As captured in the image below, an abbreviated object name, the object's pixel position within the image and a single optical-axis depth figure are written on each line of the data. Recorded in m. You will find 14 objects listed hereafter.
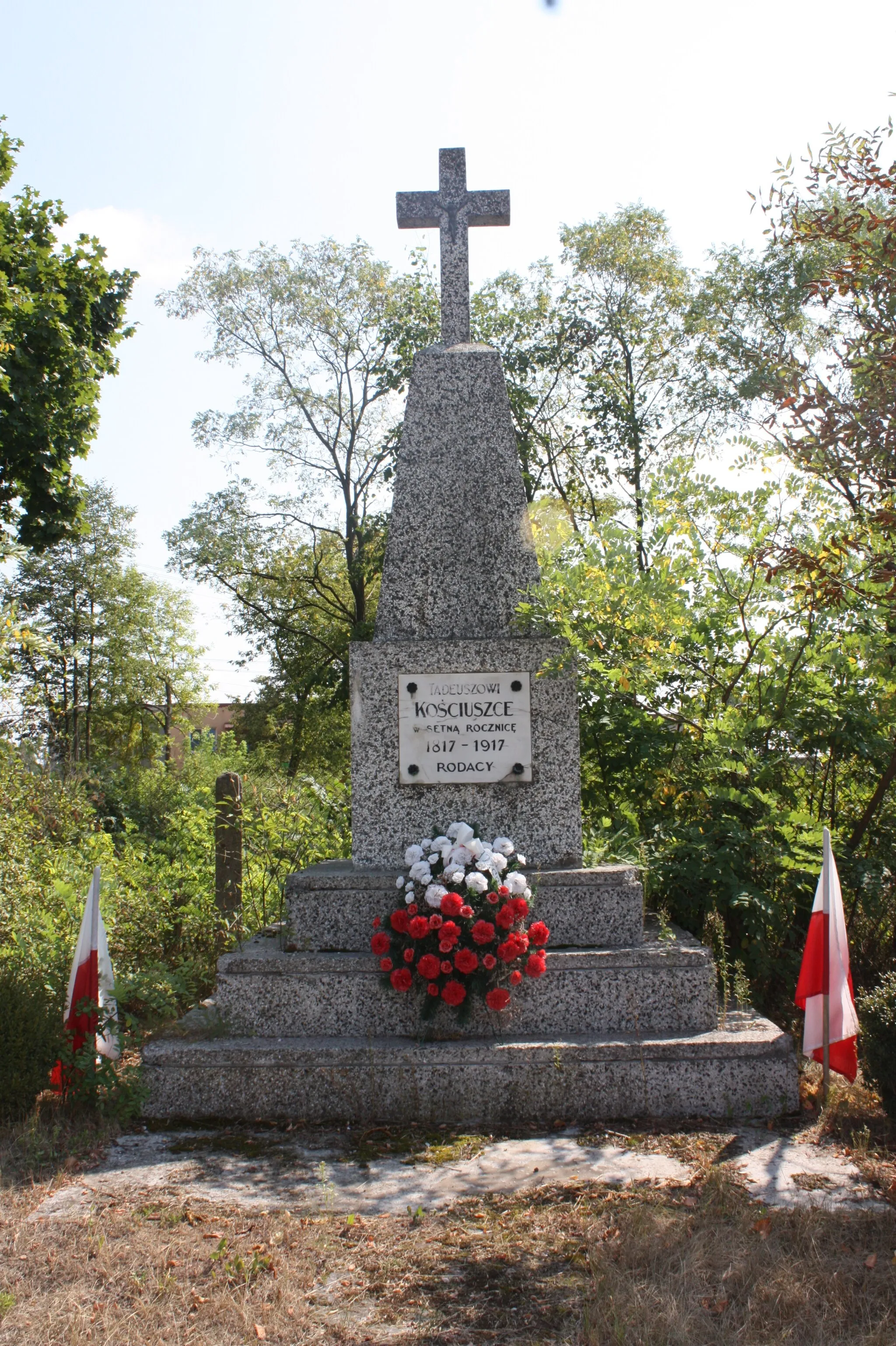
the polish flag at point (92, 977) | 4.13
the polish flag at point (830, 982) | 3.93
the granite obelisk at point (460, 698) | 4.82
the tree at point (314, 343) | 23.44
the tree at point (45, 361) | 12.73
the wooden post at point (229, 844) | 6.05
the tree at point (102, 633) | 26.53
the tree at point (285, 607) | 23.17
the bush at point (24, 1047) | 3.92
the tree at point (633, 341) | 21.05
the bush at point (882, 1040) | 3.74
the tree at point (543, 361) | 20.59
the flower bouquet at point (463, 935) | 4.08
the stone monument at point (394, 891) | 3.92
